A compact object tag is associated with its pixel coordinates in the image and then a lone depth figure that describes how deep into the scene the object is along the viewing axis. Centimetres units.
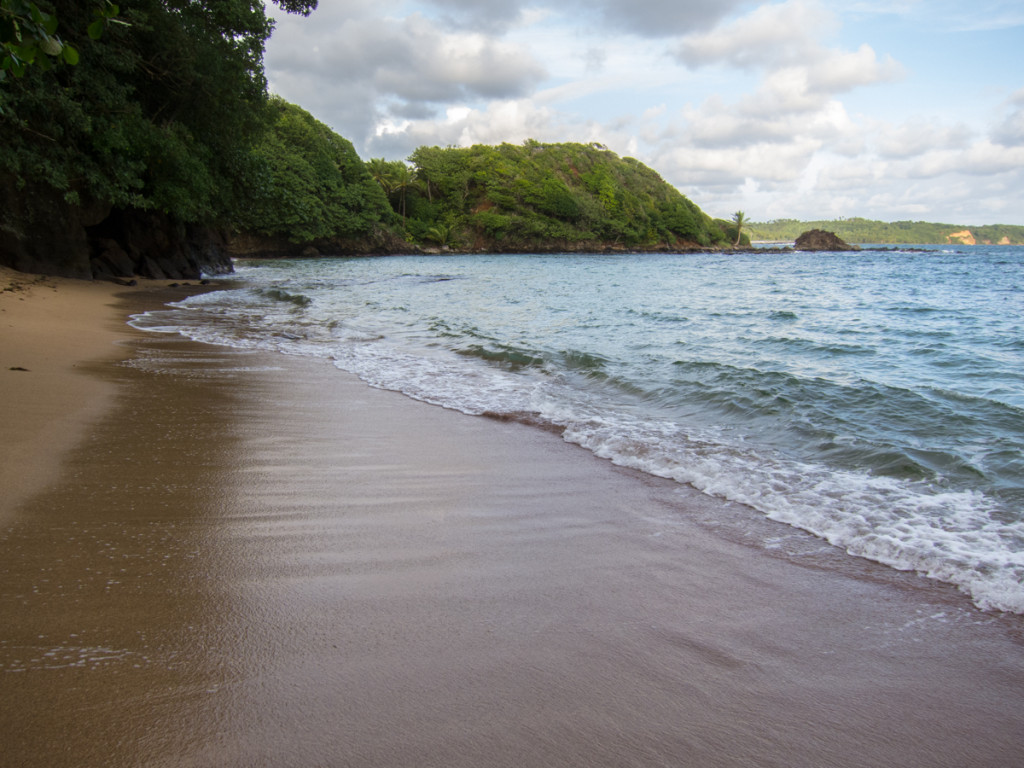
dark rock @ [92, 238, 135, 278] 1825
